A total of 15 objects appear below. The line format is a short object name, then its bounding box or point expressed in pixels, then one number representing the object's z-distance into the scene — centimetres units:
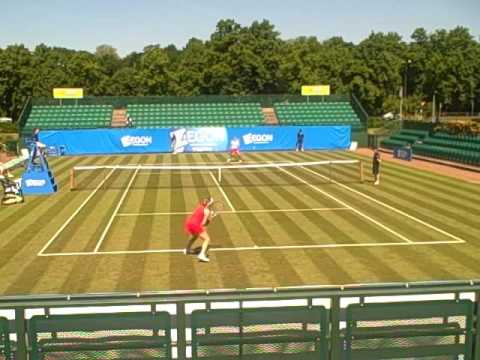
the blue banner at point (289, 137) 5250
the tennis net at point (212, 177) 3159
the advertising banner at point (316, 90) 6612
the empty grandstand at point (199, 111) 5953
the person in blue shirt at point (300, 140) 5222
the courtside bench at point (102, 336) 559
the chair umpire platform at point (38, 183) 2819
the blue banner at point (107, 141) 4969
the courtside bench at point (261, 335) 572
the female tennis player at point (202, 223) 1573
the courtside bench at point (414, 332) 590
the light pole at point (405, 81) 10638
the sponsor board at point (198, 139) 5134
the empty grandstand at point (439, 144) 4028
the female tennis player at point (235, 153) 3969
